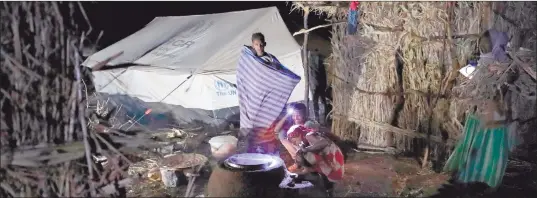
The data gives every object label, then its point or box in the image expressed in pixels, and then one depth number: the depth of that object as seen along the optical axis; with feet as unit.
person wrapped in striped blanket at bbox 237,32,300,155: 22.99
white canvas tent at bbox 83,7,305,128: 35.12
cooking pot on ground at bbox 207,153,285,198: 17.20
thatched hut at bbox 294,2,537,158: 23.73
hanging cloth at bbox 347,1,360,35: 26.22
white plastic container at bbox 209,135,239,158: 25.70
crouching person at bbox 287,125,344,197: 20.62
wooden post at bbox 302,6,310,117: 30.72
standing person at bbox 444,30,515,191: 20.42
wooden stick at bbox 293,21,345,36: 27.58
